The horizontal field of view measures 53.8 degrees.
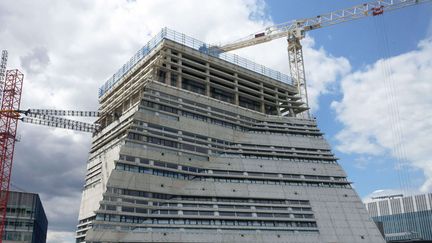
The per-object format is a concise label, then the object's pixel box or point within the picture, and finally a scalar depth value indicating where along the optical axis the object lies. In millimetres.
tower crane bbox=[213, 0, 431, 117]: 118688
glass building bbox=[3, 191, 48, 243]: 108875
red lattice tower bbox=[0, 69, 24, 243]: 101188
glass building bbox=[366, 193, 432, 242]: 189000
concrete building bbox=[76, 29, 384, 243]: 69875
